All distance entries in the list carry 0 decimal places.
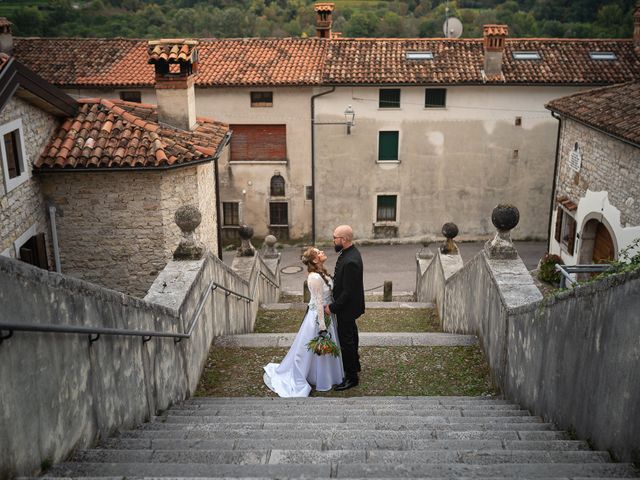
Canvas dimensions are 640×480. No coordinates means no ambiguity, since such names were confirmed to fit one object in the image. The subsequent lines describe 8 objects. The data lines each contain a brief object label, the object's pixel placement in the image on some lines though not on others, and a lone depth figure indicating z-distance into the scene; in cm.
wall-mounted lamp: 2422
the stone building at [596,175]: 1392
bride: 733
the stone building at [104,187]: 1105
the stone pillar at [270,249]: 1781
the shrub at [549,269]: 1691
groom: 700
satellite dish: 2956
